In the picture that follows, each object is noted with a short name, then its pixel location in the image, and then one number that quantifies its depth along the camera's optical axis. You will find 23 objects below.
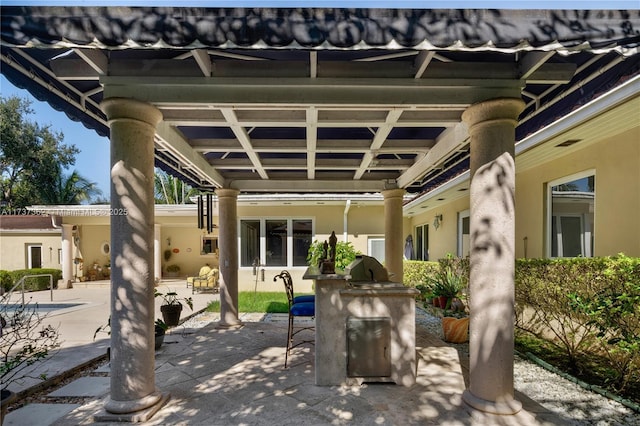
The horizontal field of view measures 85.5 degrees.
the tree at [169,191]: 26.41
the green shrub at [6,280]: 12.70
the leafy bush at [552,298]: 4.10
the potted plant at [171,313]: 6.47
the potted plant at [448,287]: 6.82
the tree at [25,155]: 21.41
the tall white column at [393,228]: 7.20
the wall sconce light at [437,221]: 10.61
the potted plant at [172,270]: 17.52
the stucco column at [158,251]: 14.07
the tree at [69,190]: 23.94
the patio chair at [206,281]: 12.16
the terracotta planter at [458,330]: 5.41
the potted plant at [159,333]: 4.98
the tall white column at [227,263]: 6.46
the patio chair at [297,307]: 4.40
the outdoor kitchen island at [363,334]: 3.66
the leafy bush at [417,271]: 9.20
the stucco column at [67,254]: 13.61
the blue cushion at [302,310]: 4.39
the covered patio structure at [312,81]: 2.18
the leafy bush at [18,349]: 2.75
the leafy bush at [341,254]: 9.38
